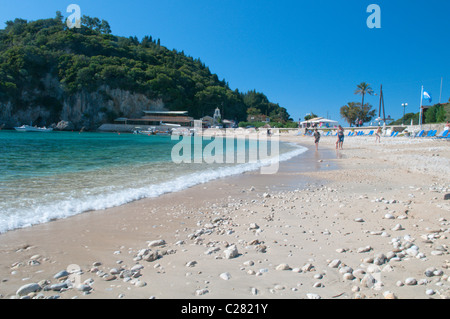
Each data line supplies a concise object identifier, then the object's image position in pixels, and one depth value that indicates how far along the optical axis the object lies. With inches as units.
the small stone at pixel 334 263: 115.6
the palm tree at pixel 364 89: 2753.4
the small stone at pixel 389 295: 90.8
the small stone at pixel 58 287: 103.8
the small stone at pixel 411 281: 99.1
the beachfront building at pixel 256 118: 4684.1
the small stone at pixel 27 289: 101.0
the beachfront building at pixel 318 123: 2372.0
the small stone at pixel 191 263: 123.1
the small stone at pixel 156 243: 150.7
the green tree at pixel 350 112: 2529.5
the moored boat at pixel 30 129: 3025.1
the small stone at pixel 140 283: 105.3
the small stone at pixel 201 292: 98.4
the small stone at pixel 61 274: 113.9
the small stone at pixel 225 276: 109.2
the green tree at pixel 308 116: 3806.6
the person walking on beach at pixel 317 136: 956.3
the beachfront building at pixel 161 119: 3764.8
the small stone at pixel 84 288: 102.5
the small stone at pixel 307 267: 113.5
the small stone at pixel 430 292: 92.4
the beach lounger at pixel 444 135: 1008.1
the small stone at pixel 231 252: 130.2
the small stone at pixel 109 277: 111.2
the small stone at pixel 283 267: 115.9
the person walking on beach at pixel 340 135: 931.9
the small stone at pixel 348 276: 105.2
